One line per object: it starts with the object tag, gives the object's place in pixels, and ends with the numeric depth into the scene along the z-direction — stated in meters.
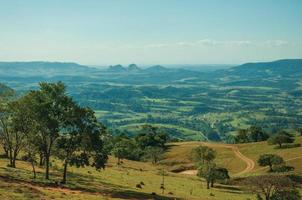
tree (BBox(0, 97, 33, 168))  65.81
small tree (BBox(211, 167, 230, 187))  89.00
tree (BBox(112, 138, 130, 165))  118.12
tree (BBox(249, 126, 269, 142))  194.25
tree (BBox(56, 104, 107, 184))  59.53
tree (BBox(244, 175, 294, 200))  60.91
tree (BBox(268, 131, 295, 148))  142.38
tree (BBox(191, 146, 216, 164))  111.31
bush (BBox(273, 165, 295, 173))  105.88
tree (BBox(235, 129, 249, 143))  197.00
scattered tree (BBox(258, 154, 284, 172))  111.23
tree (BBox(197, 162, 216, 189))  87.50
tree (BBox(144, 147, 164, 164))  140.62
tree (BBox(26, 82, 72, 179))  57.97
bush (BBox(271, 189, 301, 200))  59.44
